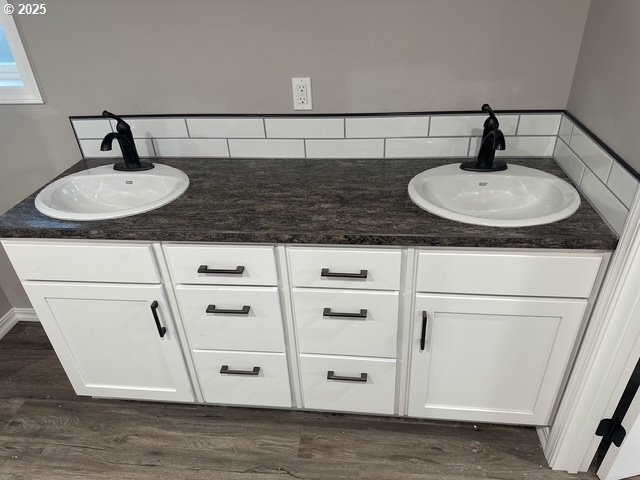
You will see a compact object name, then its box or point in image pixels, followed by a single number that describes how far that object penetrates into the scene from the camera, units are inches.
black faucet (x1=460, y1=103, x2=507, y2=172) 54.9
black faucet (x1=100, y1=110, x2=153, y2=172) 57.9
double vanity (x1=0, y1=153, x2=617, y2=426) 47.8
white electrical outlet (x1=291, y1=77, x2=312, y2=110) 61.9
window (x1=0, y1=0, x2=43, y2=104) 63.4
